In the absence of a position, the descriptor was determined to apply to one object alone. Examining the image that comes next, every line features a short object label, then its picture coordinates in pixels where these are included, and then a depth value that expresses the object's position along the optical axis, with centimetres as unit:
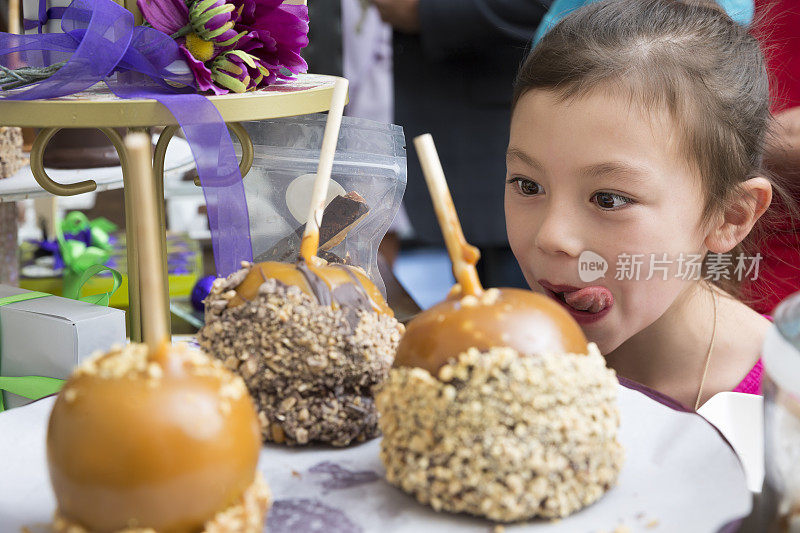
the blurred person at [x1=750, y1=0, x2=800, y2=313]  113
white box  82
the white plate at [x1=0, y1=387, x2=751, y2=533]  48
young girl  89
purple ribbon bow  71
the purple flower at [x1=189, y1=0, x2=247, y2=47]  76
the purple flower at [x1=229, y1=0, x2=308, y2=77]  80
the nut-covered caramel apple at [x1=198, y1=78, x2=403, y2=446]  56
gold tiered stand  66
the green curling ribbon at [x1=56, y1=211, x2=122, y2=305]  99
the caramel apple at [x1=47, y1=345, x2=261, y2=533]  42
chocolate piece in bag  82
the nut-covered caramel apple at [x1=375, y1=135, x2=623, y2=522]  47
